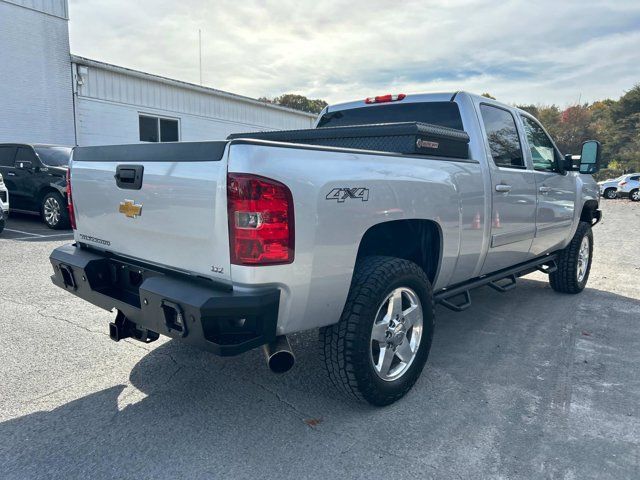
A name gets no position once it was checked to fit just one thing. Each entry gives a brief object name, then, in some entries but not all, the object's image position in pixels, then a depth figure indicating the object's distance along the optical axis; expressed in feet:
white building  43.21
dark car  31.81
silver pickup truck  7.36
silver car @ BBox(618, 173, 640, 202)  85.40
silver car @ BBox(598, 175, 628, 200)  90.58
